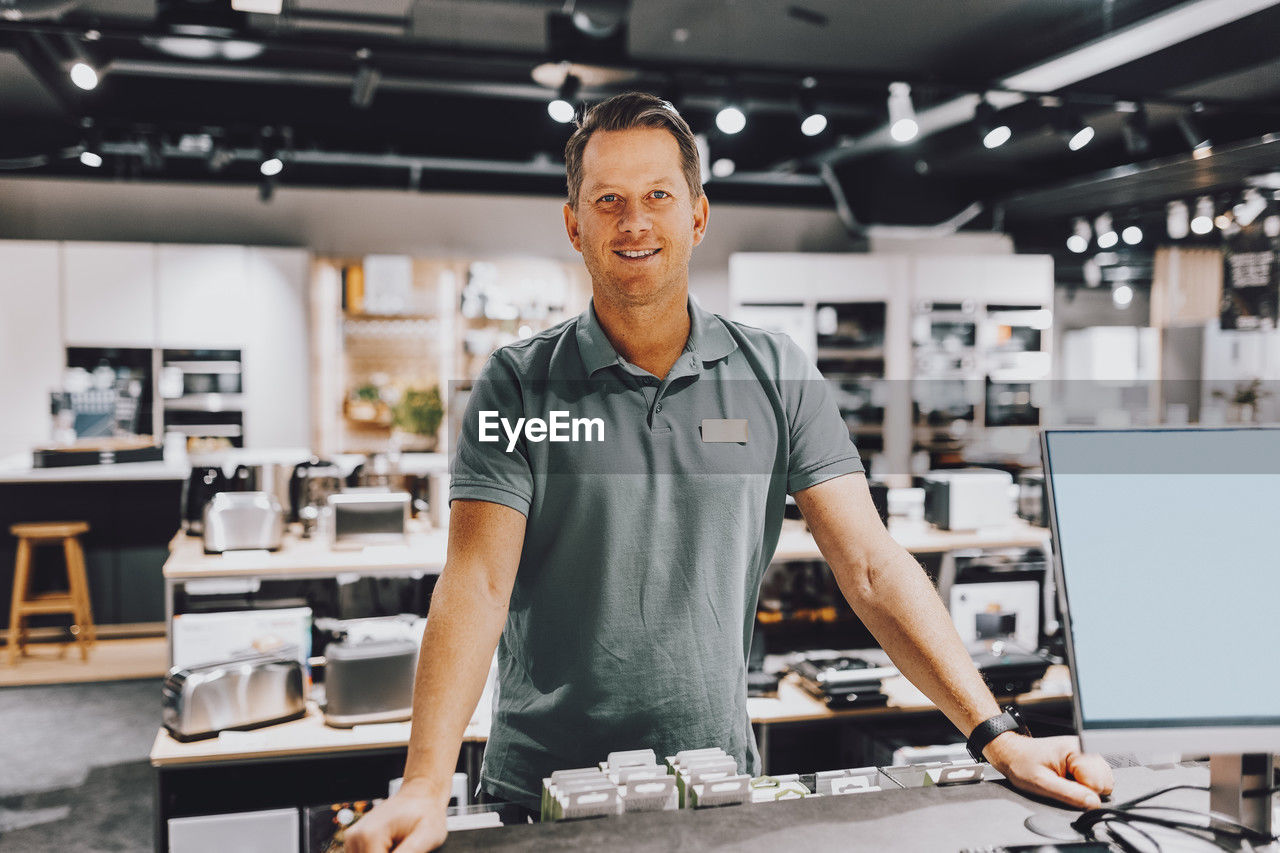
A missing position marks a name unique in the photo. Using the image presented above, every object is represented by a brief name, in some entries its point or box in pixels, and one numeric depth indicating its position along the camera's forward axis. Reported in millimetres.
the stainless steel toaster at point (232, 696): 2568
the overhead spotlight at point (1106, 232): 7488
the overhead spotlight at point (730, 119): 5008
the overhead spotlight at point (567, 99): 4680
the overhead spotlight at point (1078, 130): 5184
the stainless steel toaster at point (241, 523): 3174
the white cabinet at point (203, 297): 7016
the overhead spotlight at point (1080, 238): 7727
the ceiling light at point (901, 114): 4949
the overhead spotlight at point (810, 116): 4996
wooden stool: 5496
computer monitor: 949
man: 1280
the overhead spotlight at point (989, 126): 5094
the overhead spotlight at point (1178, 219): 6691
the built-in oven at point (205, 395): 7102
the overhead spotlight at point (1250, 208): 5762
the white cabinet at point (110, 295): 6840
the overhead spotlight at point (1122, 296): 7773
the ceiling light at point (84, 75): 4250
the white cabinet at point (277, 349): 7238
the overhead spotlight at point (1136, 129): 5207
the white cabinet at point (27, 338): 6758
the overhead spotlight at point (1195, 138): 5586
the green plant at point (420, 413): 6742
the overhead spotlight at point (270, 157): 6109
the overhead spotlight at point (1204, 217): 6391
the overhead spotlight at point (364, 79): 4480
